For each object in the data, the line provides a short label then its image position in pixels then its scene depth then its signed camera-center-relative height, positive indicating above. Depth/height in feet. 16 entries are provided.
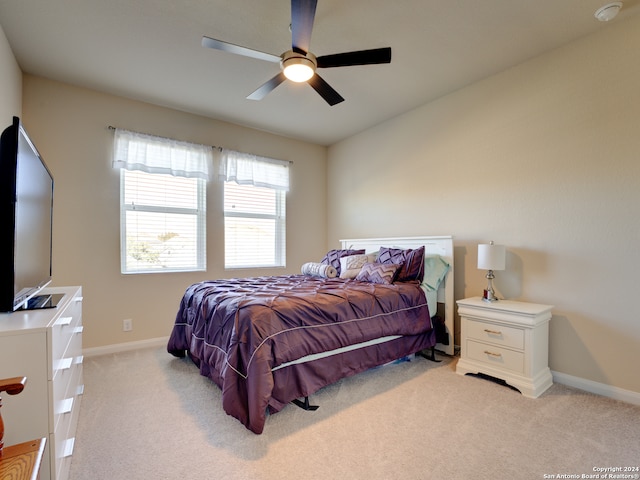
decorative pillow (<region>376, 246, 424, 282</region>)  10.14 -0.73
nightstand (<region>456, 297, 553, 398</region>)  7.67 -2.68
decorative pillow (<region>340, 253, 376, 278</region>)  11.33 -0.81
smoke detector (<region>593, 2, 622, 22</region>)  6.86 +5.26
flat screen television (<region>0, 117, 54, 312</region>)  4.42 +0.34
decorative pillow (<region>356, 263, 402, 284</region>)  9.91 -1.02
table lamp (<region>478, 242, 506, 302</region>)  8.67 -0.43
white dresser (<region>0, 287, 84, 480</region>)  3.64 -1.73
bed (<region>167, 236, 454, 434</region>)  6.21 -2.02
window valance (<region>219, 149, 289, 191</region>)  13.23 +3.27
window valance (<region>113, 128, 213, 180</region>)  10.98 +3.30
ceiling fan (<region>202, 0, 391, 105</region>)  6.28 +4.19
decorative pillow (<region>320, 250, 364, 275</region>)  12.60 -0.61
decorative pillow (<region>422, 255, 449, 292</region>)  10.25 -0.99
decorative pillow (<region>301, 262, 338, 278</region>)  11.48 -1.09
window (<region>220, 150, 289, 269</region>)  13.53 +1.50
